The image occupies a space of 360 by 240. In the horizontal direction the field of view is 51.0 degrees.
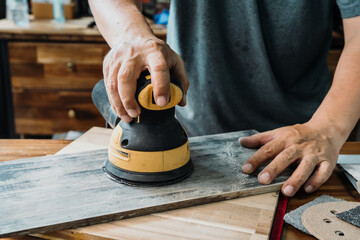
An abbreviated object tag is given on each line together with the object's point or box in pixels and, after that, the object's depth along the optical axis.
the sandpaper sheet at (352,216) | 0.61
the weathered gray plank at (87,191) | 0.60
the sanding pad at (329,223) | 0.59
